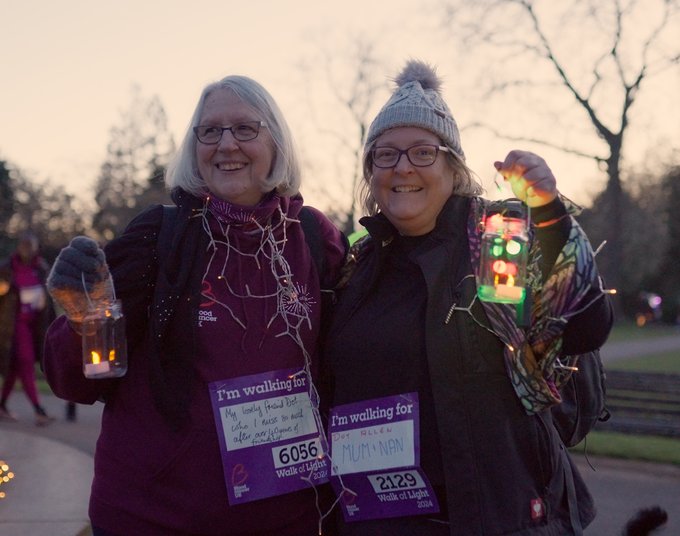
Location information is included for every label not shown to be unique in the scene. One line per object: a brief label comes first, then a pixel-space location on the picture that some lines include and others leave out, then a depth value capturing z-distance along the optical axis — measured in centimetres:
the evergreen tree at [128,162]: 4469
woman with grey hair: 271
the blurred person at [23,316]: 930
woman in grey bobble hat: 258
